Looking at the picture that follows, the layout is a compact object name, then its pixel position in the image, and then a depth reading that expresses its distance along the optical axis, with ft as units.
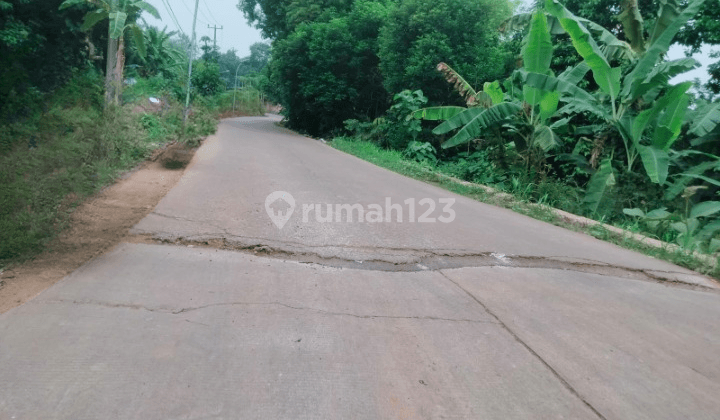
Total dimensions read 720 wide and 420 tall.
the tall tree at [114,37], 26.72
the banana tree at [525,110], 28.86
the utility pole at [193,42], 63.31
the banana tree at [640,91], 25.92
